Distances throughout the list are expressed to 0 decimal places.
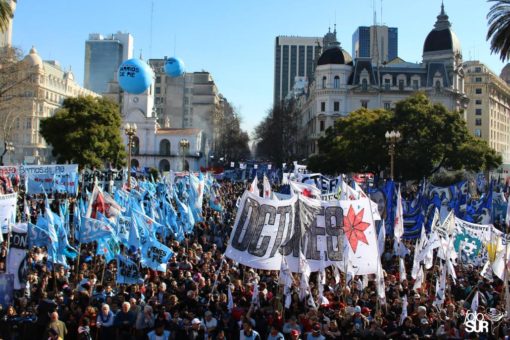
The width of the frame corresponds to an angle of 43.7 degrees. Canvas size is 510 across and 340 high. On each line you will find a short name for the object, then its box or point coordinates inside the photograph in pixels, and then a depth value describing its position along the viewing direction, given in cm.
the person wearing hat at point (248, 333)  1052
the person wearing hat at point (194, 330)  1105
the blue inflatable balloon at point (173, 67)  6206
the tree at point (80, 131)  5506
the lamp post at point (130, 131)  3342
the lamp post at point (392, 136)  3152
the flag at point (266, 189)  2199
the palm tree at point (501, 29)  2481
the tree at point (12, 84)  4981
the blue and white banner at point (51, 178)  3038
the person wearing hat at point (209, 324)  1138
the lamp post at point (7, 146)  5411
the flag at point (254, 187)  1977
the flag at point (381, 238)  1793
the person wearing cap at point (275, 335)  1036
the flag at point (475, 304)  1262
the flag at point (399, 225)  1881
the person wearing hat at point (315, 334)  1062
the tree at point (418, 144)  5244
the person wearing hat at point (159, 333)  1093
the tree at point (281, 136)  10012
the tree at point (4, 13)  2575
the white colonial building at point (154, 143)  8744
